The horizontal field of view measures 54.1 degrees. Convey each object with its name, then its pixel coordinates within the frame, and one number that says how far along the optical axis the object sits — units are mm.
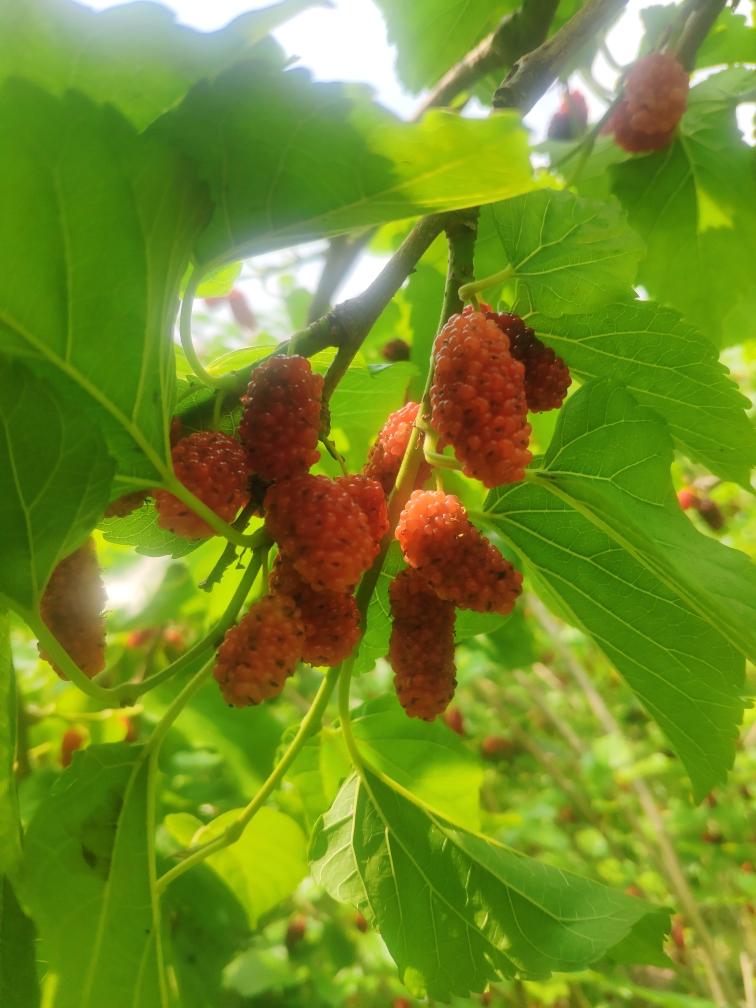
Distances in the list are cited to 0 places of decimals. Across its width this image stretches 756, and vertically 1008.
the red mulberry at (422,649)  131
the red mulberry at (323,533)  111
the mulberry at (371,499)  125
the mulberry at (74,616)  132
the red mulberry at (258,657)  114
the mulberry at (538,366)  143
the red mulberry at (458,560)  122
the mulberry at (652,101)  239
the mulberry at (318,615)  122
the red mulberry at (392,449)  145
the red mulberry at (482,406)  115
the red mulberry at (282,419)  120
